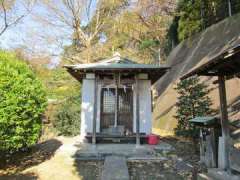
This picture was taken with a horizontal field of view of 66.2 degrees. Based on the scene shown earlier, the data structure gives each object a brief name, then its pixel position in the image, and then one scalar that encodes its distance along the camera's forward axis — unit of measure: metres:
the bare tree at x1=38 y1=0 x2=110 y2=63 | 13.93
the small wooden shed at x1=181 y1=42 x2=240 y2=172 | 3.43
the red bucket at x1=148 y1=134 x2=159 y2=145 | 7.37
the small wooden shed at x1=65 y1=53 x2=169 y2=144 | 7.67
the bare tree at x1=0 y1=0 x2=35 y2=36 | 12.19
